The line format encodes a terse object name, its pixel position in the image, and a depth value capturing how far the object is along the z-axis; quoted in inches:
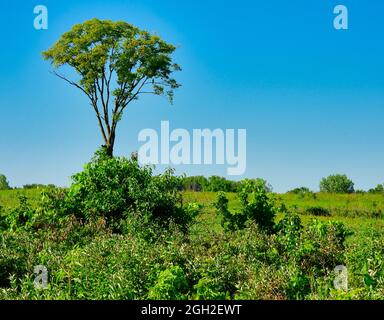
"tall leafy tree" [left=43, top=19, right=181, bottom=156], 1763.0
